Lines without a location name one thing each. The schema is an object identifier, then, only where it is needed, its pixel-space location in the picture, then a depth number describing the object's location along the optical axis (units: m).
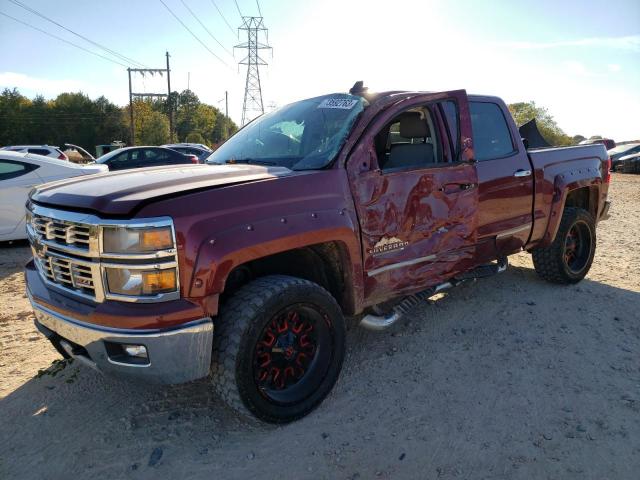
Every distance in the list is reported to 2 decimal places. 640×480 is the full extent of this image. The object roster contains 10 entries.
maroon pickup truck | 2.34
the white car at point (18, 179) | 7.07
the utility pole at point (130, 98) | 42.85
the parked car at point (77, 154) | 24.44
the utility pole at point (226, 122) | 77.06
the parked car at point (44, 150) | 14.89
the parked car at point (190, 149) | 21.02
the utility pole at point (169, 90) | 42.69
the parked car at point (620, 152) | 25.95
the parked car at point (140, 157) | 13.47
